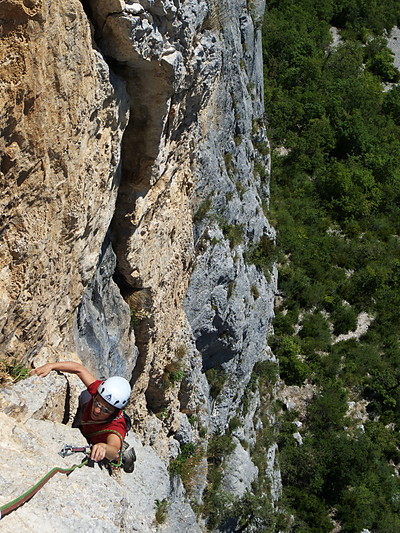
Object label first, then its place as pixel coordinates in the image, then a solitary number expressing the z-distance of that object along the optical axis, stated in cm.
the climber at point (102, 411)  634
